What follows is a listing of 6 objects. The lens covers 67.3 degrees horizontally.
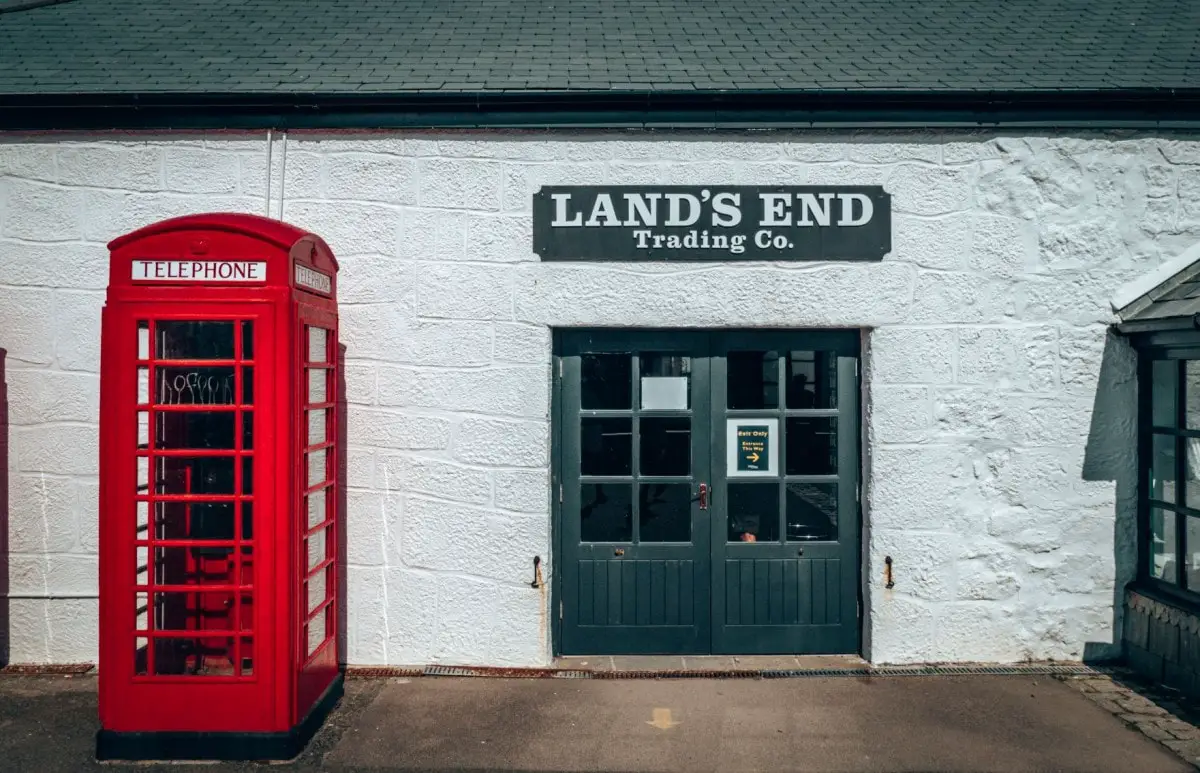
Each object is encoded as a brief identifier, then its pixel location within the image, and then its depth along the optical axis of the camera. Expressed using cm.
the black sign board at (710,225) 601
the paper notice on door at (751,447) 615
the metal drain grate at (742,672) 589
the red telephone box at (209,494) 451
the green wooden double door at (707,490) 613
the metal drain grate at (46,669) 595
